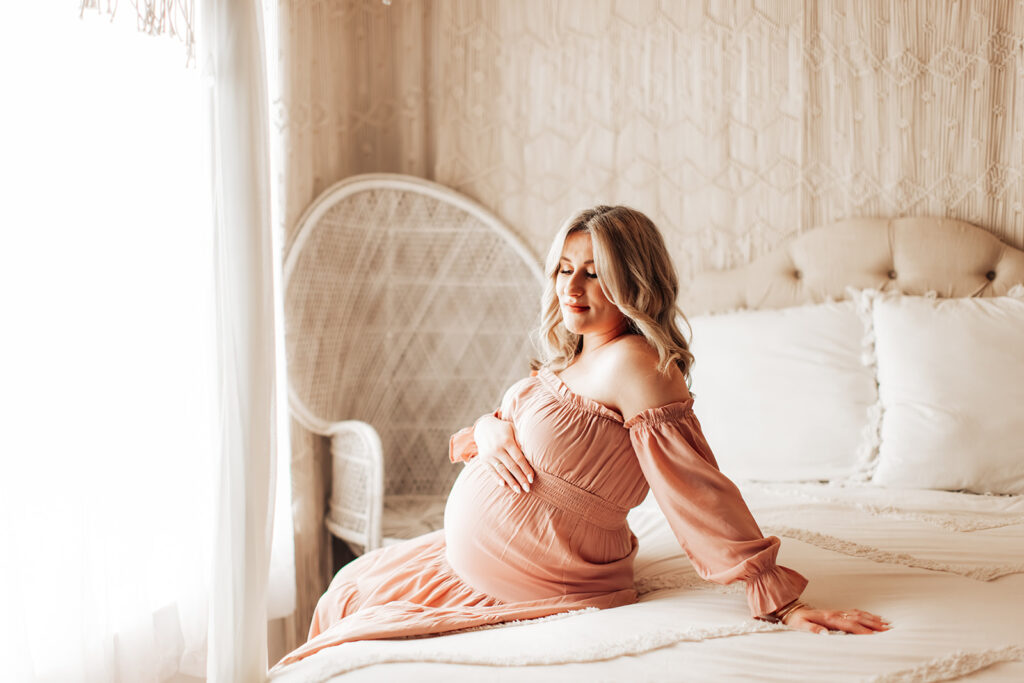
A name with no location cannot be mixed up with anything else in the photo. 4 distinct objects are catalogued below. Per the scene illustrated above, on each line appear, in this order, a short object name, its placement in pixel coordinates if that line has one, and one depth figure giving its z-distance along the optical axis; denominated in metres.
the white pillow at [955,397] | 1.93
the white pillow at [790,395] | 2.09
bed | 1.08
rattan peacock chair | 2.53
